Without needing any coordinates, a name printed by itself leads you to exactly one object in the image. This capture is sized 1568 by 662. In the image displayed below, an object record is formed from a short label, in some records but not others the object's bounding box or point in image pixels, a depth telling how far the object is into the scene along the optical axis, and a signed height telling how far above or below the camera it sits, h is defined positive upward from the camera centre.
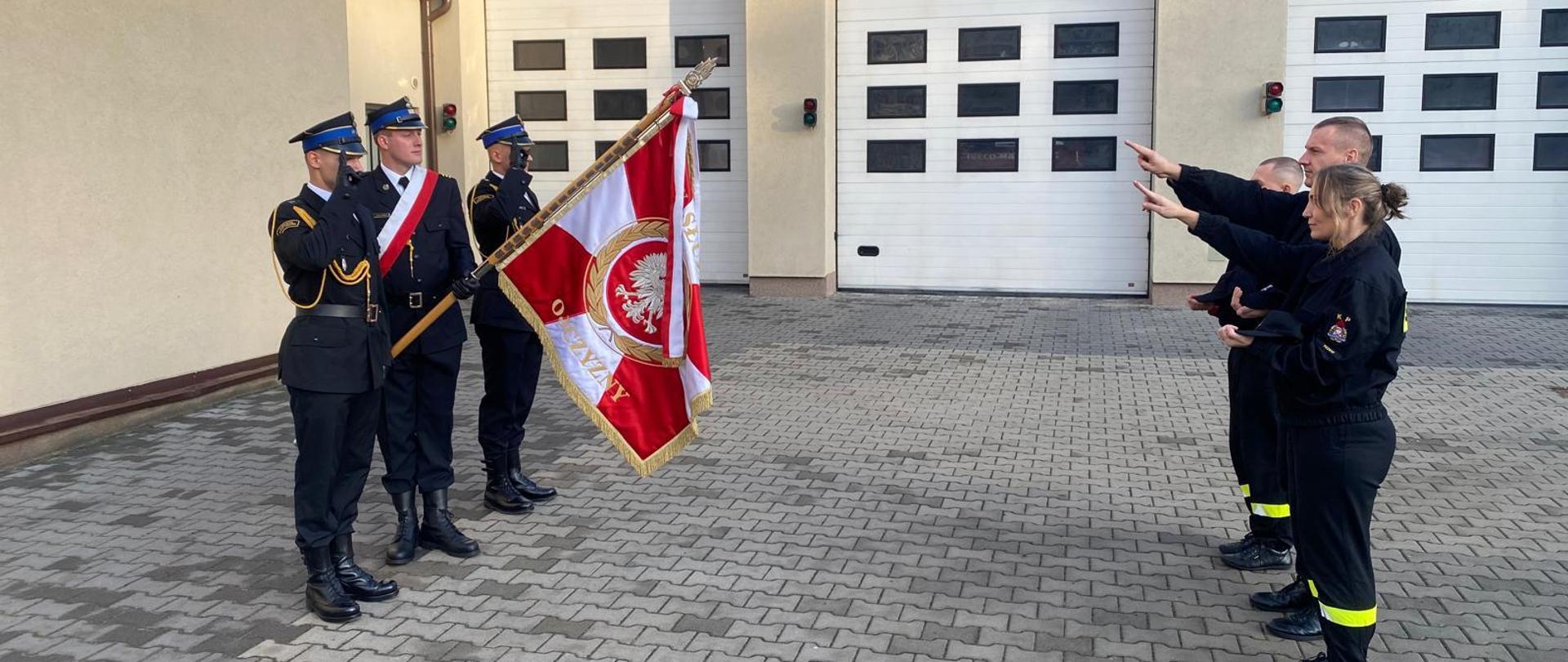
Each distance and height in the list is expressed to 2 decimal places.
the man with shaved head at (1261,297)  4.59 -0.48
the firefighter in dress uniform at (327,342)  4.48 -0.59
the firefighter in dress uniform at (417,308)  5.05 -0.52
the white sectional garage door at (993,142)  13.38 +0.50
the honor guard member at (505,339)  5.77 -0.77
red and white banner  5.29 -0.56
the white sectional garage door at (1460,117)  12.23 +0.69
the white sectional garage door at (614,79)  14.53 +1.36
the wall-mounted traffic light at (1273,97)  12.46 +0.91
